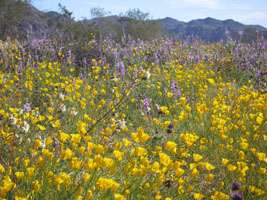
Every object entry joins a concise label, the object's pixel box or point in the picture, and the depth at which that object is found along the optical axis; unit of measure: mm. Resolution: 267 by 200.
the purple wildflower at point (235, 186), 1550
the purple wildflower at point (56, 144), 2342
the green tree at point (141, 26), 20750
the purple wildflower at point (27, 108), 3486
